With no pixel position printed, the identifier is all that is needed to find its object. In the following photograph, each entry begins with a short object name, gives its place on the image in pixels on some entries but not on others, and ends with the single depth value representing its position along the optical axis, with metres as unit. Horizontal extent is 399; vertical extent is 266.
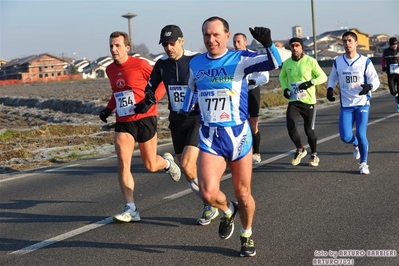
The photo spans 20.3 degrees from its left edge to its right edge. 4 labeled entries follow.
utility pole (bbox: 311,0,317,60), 54.79
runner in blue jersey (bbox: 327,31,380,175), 16.43
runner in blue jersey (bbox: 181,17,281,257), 9.63
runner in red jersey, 12.50
